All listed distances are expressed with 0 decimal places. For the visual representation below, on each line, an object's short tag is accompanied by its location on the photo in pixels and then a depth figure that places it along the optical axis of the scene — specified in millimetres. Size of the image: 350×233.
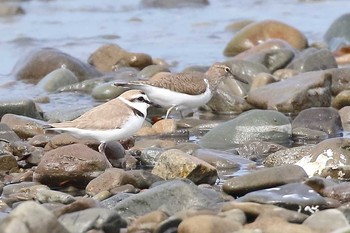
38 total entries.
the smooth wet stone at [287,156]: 15941
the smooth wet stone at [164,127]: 19691
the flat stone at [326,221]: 11008
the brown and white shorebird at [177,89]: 20391
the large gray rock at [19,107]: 20766
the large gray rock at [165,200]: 12703
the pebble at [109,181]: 14453
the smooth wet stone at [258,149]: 17328
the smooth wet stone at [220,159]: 16187
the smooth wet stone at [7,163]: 16234
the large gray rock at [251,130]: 18469
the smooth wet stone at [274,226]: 10844
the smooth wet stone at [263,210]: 11656
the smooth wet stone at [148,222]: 11516
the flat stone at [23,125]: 18937
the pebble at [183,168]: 14750
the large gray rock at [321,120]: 19225
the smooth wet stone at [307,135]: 18687
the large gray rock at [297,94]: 21484
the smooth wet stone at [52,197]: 13477
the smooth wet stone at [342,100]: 21328
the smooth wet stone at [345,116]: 19781
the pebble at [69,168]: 15219
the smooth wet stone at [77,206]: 11742
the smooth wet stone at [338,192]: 13156
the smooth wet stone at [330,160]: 15148
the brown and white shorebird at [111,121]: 16250
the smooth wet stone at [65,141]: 17047
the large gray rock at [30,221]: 9852
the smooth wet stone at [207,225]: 10820
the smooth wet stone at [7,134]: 18000
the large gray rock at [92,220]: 11297
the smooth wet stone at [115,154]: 16500
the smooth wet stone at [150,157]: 16562
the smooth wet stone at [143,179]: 14641
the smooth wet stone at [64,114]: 20484
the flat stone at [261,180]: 13484
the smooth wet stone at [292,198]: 12320
